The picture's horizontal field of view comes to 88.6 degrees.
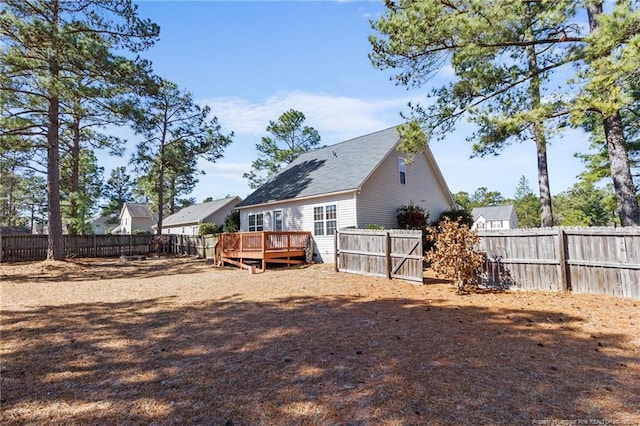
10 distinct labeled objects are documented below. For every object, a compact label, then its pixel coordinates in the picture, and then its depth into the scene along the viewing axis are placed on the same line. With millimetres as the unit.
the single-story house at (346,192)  14633
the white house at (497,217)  48938
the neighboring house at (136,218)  45500
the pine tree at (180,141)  24125
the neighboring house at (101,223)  57934
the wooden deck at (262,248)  13367
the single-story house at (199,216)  35500
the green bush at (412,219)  15242
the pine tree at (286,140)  33125
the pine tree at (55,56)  11305
